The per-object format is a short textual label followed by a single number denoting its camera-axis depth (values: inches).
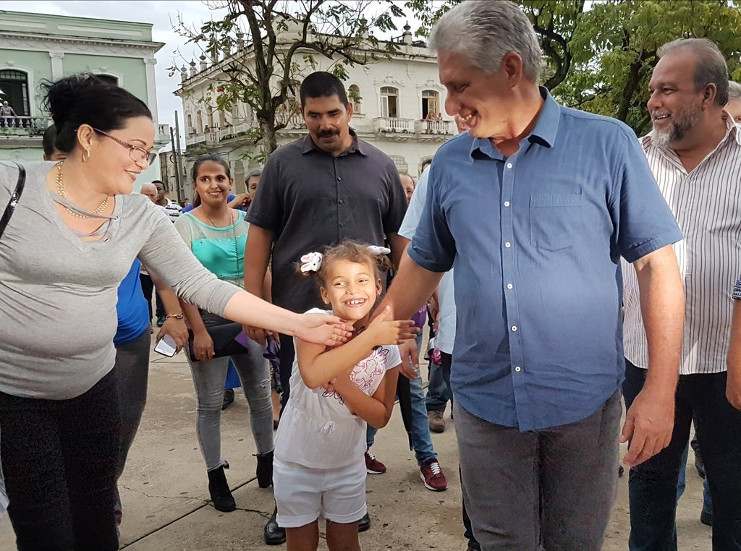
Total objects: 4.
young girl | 102.3
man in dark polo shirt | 132.3
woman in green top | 147.8
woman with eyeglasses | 87.5
